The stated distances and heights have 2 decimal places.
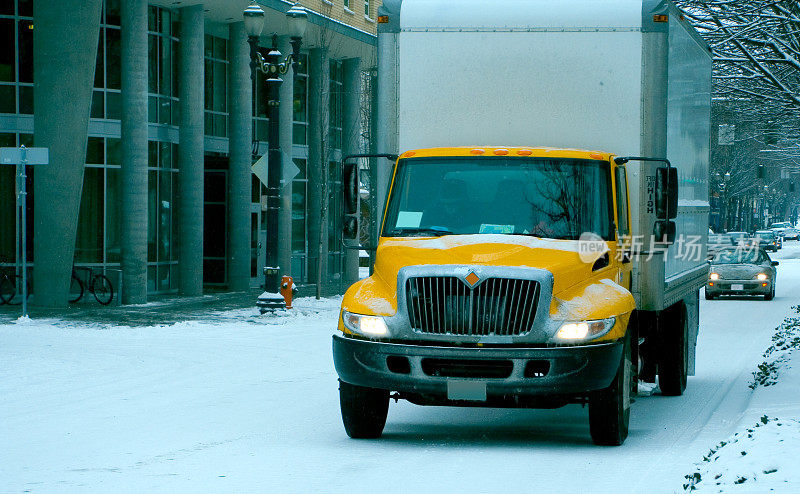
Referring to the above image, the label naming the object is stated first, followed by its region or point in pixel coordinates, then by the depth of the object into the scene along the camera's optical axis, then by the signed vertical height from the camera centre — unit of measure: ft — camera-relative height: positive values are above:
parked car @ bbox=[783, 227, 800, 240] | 399.03 -13.81
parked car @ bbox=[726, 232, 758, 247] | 119.44 -4.78
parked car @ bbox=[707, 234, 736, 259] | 116.92 -5.14
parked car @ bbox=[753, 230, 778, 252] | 278.26 -10.27
